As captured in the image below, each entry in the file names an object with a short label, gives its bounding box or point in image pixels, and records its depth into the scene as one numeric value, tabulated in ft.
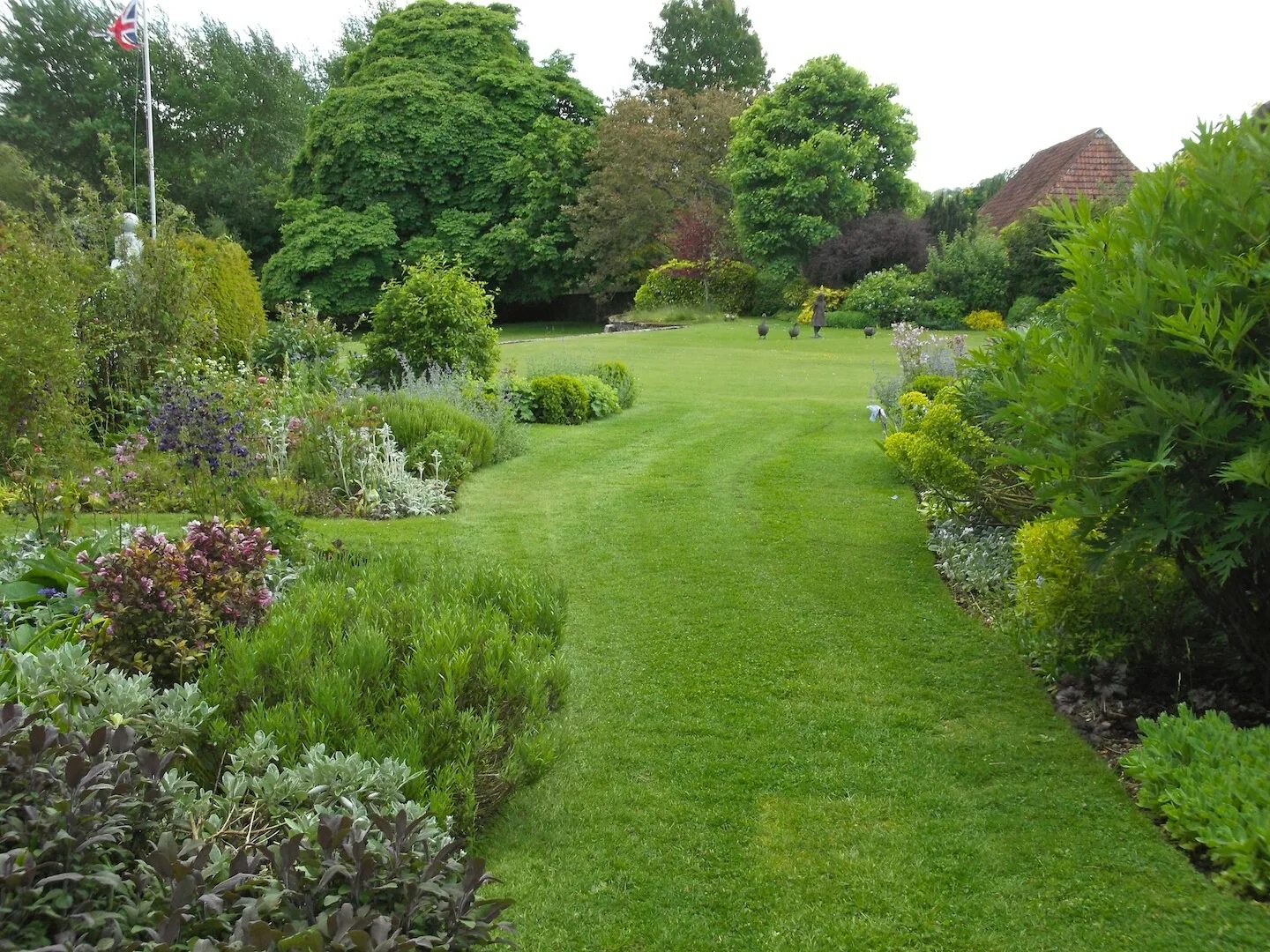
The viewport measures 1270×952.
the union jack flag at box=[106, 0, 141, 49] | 63.16
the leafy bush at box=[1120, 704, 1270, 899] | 9.23
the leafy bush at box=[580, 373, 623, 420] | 40.15
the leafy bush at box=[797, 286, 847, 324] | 94.63
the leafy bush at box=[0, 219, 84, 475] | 22.98
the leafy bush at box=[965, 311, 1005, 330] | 81.05
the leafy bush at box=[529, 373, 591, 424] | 38.78
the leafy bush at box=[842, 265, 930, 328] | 86.89
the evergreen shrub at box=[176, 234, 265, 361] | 38.19
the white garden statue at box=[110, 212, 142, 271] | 32.45
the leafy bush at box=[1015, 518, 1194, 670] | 13.12
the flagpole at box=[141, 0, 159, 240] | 65.97
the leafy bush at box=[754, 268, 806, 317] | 99.86
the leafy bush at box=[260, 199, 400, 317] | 116.78
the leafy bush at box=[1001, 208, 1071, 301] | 84.53
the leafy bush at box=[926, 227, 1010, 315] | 85.76
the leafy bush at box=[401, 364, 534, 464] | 32.09
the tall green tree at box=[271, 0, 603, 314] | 119.44
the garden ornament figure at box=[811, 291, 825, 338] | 82.28
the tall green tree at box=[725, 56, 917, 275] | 99.66
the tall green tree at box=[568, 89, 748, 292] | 111.65
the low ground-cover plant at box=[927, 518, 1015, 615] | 17.87
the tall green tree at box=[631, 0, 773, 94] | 161.17
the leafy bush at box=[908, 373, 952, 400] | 30.89
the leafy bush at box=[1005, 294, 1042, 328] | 77.35
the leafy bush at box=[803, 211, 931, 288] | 95.81
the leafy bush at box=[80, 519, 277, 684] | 12.20
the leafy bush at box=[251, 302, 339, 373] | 37.65
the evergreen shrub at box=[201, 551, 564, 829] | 10.18
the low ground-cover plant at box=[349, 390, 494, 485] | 27.84
